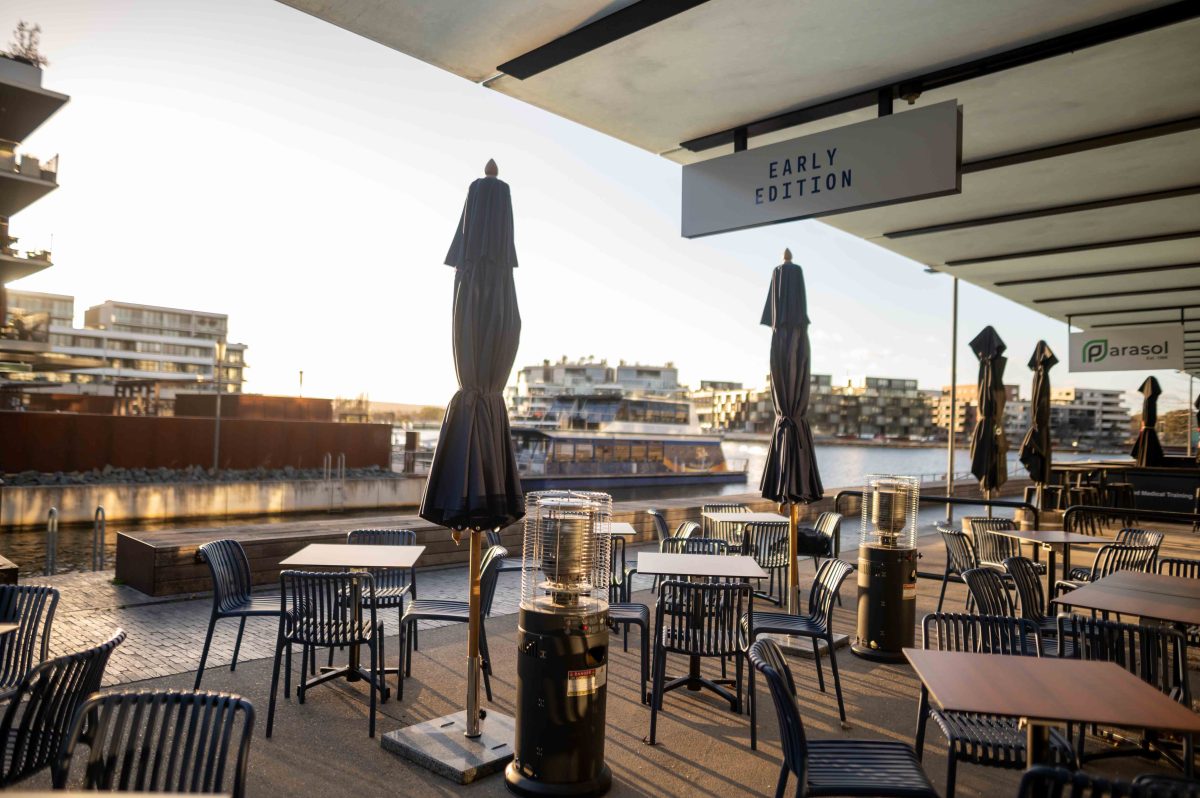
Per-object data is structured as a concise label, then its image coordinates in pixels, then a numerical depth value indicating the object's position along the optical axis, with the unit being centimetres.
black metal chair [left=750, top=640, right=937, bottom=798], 252
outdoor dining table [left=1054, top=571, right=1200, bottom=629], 383
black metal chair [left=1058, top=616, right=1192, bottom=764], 345
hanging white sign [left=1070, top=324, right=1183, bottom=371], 1056
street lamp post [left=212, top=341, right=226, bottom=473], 2292
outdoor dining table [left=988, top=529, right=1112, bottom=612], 628
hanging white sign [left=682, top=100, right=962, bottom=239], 379
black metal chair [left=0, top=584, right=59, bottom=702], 331
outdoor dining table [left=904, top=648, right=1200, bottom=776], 237
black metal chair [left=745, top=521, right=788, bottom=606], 688
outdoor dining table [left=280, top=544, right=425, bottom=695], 452
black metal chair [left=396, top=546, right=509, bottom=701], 449
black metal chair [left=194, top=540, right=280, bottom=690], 445
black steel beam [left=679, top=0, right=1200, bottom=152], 354
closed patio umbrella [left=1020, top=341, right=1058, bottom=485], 1104
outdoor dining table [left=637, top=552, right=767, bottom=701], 452
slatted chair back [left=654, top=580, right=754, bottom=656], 407
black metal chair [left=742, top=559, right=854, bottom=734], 448
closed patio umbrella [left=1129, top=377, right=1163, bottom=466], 1516
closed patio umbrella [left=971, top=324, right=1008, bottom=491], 1000
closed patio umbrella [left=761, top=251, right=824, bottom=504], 642
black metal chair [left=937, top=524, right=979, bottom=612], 659
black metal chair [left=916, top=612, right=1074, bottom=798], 288
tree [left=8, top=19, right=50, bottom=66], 2473
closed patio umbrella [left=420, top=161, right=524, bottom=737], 377
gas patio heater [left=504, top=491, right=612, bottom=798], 324
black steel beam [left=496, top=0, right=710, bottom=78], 356
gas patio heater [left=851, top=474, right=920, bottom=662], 548
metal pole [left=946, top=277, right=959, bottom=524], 1265
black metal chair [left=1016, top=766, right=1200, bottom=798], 179
